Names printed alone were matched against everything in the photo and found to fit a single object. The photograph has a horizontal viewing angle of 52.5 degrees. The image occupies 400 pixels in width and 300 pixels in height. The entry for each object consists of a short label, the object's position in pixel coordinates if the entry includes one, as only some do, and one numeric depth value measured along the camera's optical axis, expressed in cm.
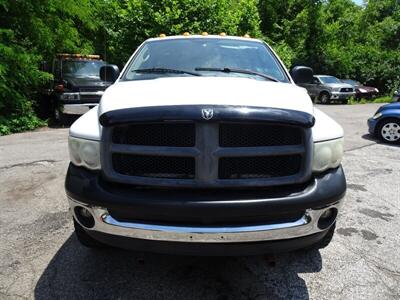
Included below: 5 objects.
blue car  913
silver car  2147
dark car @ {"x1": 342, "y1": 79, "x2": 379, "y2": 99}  2410
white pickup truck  252
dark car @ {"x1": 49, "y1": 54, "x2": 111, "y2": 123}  1101
